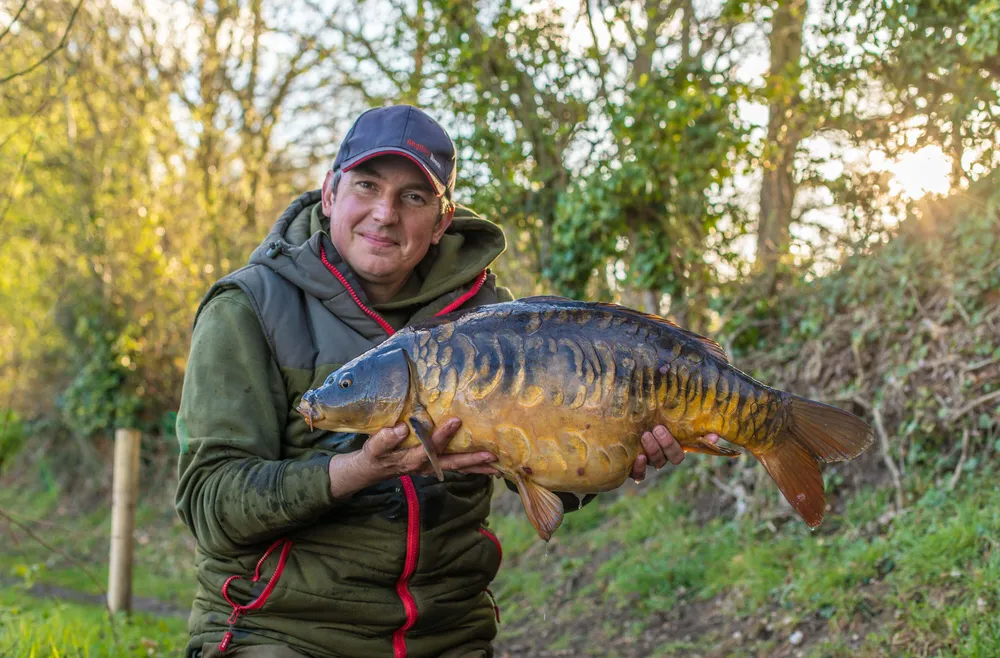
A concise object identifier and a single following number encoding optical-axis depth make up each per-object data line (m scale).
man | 2.11
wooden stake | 4.84
